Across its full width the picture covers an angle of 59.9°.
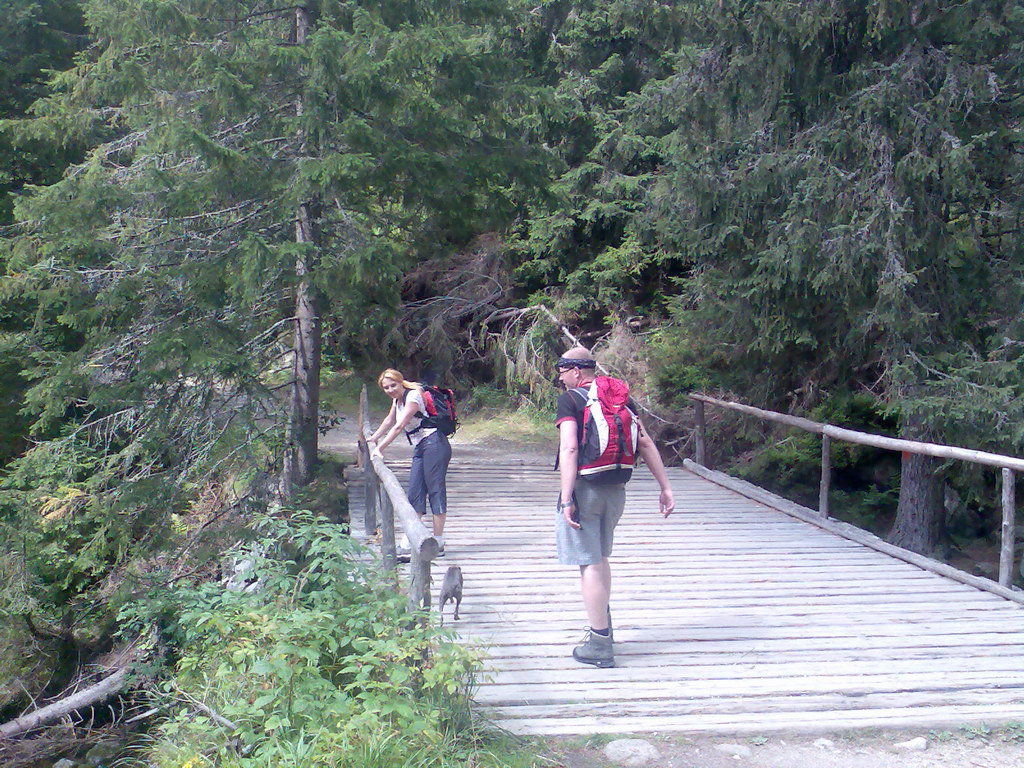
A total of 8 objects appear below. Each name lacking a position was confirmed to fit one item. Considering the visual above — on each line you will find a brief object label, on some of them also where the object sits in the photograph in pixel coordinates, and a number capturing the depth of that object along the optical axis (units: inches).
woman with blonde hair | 278.4
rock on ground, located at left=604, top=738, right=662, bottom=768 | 147.7
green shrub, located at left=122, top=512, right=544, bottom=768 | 134.2
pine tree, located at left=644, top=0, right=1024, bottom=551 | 319.0
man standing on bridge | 181.2
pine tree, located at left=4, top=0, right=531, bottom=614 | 340.8
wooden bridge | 166.7
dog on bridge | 178.5
